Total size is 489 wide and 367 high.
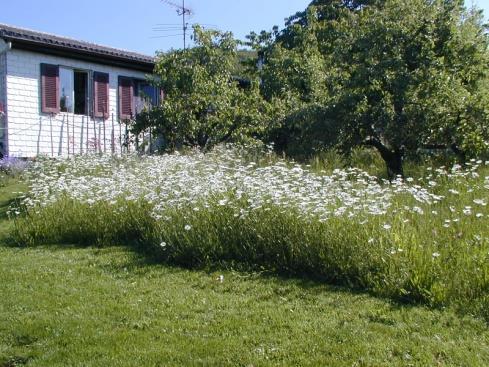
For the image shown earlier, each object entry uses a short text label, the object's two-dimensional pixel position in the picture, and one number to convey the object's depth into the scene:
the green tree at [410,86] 9.80
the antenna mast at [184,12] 24.94
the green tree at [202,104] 14.32
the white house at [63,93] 15.96
